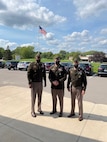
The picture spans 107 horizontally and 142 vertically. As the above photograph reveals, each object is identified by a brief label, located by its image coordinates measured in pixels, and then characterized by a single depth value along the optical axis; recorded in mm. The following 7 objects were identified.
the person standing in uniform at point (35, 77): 3200
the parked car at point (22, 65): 17069
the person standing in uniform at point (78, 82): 3055
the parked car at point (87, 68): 12471
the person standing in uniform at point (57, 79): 3182
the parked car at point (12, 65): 18188
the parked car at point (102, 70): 11526
